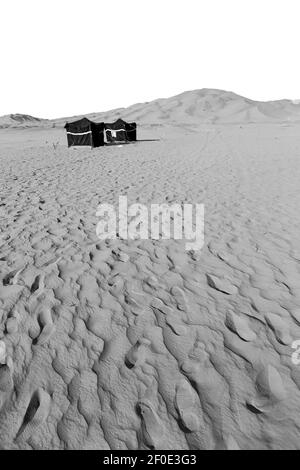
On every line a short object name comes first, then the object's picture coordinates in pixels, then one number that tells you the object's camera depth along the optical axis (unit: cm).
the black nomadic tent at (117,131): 2403
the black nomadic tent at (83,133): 2128
